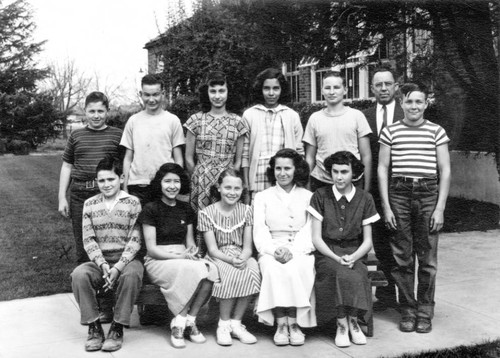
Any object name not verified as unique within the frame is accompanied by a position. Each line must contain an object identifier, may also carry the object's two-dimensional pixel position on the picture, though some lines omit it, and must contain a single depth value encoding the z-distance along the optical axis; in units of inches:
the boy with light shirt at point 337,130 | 179.5
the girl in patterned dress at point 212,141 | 185.8
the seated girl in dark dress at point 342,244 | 158.6
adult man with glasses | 183.0
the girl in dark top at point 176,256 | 160.1
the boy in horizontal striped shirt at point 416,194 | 168.6
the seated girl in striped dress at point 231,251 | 161.5
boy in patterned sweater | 156.0
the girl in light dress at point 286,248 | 159.9
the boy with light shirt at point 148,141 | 182.7
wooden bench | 163.9
